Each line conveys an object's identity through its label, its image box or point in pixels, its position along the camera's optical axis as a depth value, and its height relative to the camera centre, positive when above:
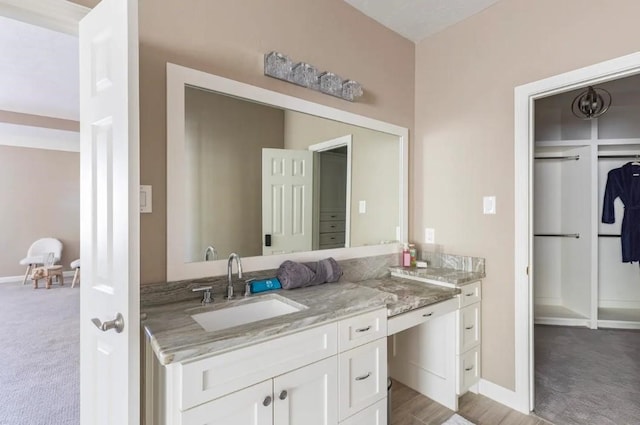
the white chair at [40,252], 5.53 -0.74
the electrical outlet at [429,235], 2.58 -0.19
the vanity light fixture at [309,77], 1.82 +0.86
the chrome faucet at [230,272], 1.60 -0.31
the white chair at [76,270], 5.46 -1.09
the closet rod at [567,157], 3.74 +0.66
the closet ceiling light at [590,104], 2.81 +0.98
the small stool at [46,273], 5.24 -1.03
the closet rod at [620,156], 3.62 +0.64
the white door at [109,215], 1.04 -0.01
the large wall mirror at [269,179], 1.58 +0.21
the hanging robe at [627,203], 3.54 +0.09
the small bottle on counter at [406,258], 2.49 -0.37
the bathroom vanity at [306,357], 1.05 -0.60
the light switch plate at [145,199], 1.44 +0.06
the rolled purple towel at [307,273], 1.78 -0.36
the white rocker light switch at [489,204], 2.21 +0.05
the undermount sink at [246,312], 1.45 -0.50
